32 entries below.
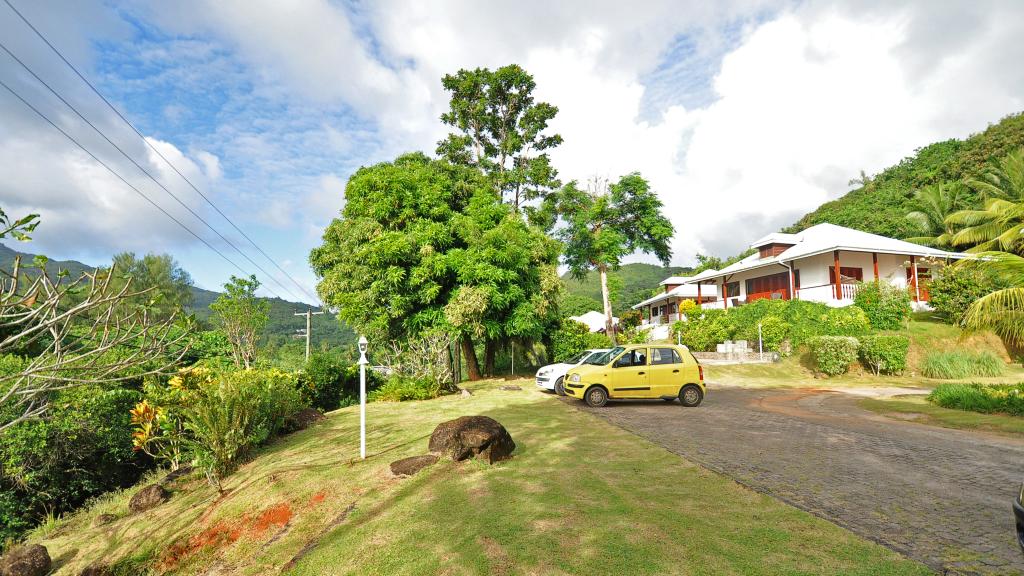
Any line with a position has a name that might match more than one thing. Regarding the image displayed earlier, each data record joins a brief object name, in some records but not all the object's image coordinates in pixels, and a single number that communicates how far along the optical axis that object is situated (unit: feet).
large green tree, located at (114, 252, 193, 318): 134.51
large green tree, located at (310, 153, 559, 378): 56.24
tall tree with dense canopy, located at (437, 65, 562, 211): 87.73
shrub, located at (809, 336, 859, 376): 62.34
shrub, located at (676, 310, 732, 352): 79.41
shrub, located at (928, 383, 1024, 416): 35.12
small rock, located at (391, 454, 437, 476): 21.36
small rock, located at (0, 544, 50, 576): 18.53
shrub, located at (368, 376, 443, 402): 47.65
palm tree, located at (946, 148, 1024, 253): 81.66
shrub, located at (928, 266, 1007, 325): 67.87
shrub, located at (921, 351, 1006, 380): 58.03
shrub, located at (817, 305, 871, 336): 68.85
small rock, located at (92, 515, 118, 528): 23.43
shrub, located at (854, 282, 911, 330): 71.26
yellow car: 41.32
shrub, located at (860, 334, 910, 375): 61.52
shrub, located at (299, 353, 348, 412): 48.80
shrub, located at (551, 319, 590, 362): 73.82
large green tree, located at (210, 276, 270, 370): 42.98
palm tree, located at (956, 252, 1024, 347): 58.70
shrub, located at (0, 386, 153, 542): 26.43
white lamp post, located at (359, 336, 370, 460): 24.35
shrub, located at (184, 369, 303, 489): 25.62
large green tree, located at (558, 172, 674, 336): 101.09
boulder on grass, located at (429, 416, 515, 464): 22.25
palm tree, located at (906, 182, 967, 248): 110.01
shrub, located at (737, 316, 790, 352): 72.23
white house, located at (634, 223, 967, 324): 83.61
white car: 50.97
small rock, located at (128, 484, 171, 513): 24.00
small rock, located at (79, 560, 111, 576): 18.62
